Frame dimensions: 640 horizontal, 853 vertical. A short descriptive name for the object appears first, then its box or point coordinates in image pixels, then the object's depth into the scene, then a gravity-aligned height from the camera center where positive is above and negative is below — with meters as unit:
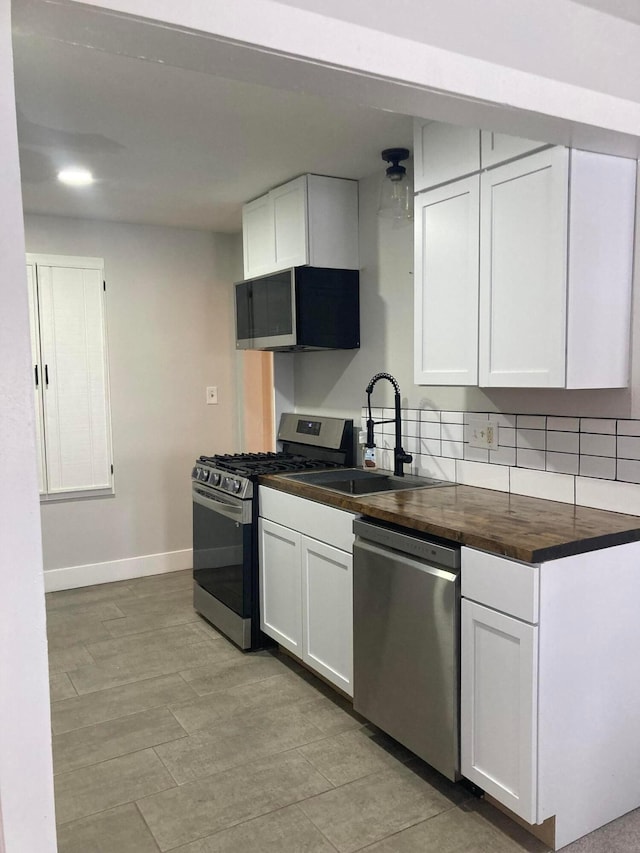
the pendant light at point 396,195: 3.06 +0.81
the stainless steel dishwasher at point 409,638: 2.04 -0.86
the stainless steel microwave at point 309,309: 3.36 +0.32
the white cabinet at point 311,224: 3.36 +0.76
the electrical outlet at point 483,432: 2.73 -0.25
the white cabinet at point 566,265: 2.07 +0.33
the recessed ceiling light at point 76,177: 3.22 +0.96
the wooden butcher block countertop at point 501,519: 1.87 -0.47
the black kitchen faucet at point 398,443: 3.04 -0.32
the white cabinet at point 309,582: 2.60 -0.88
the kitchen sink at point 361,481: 2.93 -0.49
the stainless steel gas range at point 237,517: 3.24 -0.71
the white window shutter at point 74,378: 4.11 -0.02
